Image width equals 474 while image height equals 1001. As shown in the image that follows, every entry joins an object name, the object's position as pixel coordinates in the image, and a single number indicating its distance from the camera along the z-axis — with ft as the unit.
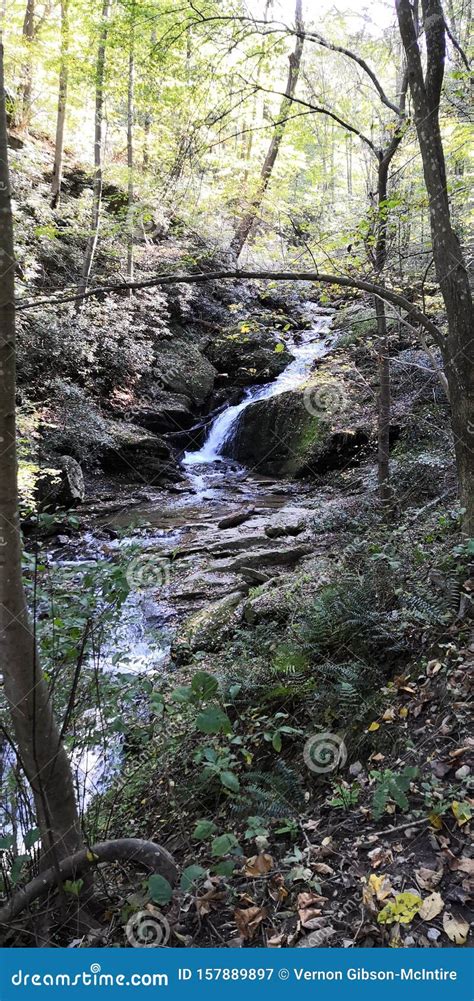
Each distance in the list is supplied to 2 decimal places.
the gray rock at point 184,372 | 49.01
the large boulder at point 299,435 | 36.55
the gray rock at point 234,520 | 30.27
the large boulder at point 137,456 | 40.47
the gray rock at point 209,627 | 17.74
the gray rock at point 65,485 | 30.96
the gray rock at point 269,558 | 23.20
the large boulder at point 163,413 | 45.39
